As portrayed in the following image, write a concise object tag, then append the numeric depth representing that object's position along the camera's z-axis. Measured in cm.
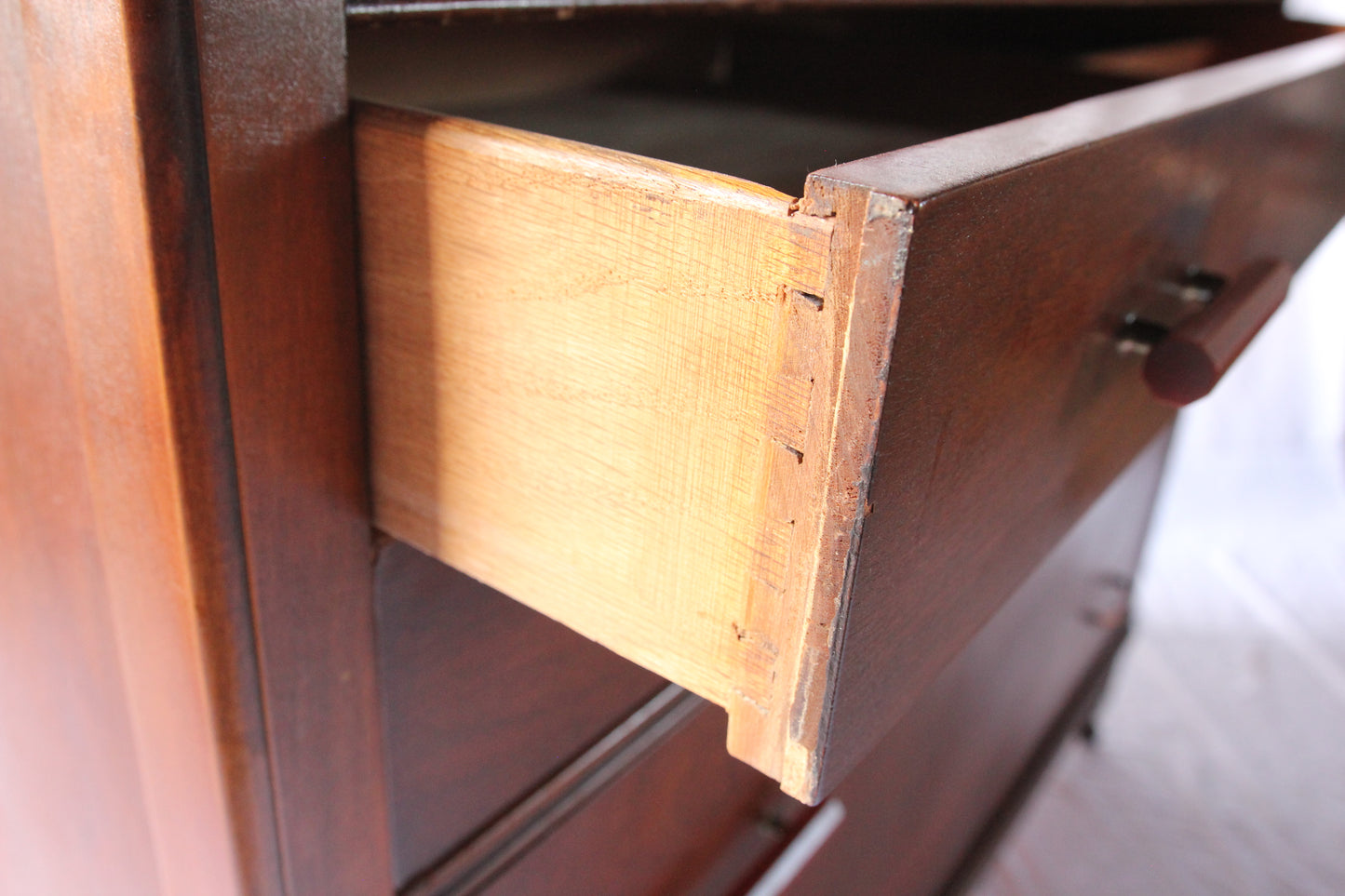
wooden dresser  23
